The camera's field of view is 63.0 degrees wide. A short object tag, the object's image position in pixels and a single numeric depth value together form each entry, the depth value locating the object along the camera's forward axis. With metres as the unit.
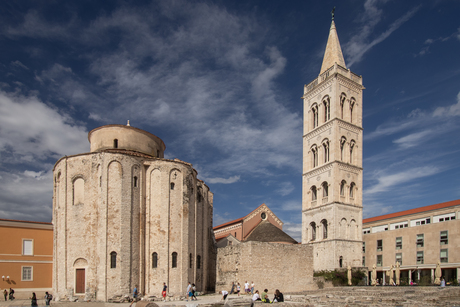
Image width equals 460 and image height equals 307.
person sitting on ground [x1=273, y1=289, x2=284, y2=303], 20.49
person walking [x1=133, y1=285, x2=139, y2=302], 24.58
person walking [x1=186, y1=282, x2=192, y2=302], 24.69
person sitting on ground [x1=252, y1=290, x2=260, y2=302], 21.19
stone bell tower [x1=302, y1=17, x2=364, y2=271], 39.09
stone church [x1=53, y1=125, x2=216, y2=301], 25.20
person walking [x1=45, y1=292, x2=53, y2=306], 24.65
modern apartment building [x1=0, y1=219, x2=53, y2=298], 28.62
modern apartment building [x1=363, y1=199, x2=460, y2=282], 40.56
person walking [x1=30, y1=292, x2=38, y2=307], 22.77
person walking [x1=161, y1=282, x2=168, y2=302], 25.27
